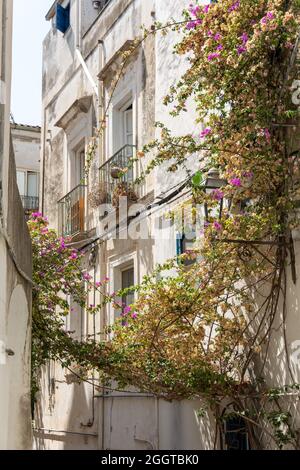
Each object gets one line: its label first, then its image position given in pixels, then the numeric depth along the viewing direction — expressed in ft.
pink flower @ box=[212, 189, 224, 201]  30.37
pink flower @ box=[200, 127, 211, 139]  30.78
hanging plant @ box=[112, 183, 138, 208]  43.88
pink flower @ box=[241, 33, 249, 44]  29.19
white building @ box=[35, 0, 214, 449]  40.47
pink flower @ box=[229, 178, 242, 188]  29.37
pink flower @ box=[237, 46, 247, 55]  29.14
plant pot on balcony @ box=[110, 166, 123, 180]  43.88
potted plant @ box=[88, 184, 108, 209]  46.19
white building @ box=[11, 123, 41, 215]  79.15
